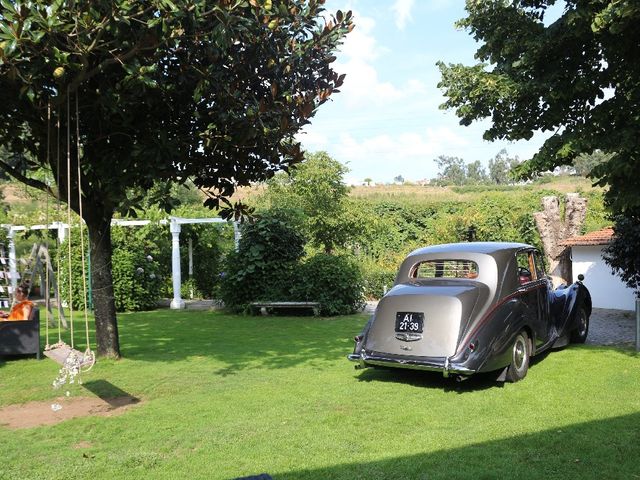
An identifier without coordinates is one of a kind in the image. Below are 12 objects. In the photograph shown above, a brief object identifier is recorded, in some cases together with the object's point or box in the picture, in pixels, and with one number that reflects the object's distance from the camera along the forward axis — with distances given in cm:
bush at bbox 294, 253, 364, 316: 1572
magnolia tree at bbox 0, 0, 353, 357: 602
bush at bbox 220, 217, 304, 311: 1650
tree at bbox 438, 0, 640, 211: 836
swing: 595
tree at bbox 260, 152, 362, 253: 1895
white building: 1689
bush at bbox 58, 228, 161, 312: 1752
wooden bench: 1561
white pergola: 1831
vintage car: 699
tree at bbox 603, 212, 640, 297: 1240
